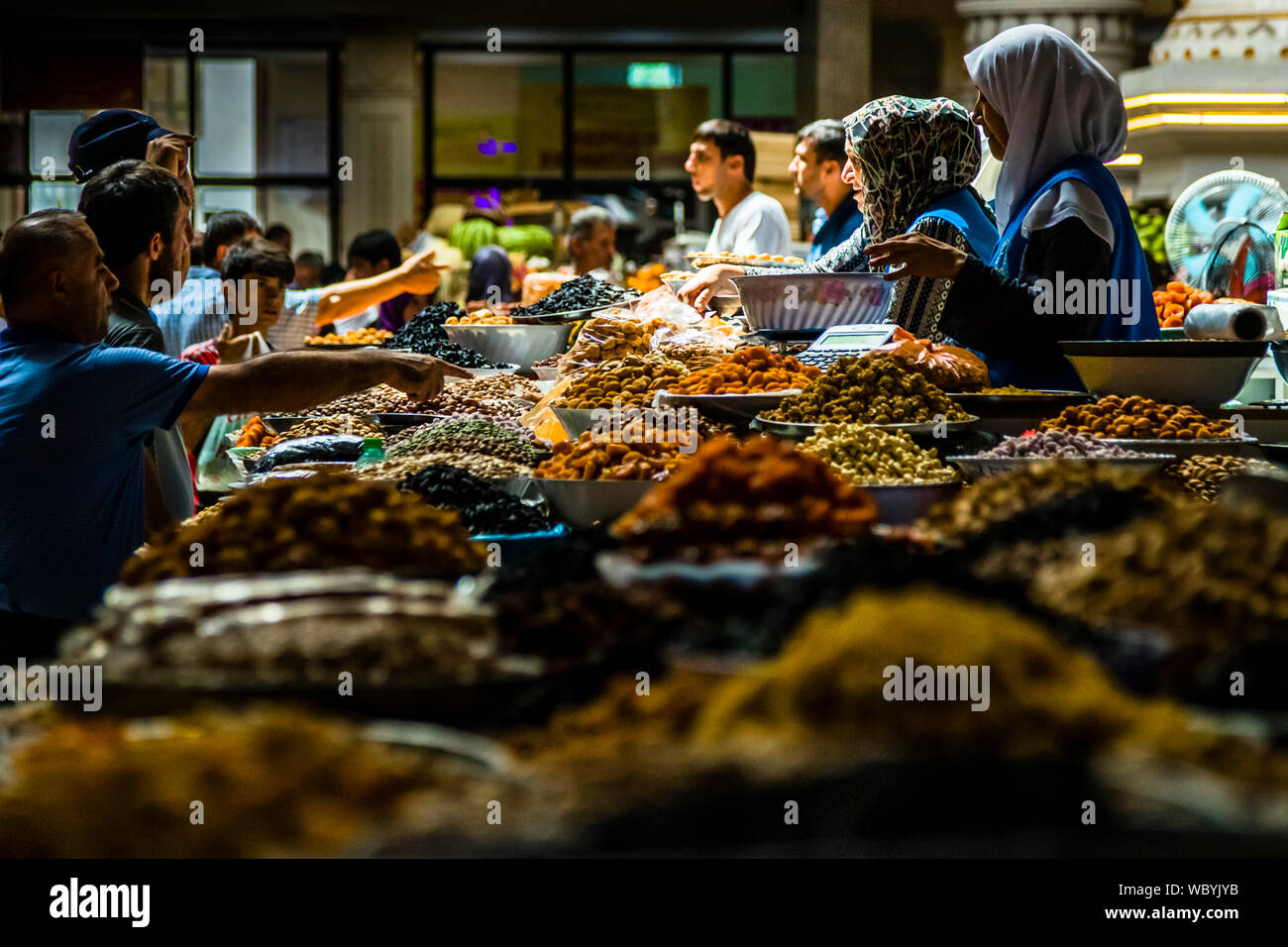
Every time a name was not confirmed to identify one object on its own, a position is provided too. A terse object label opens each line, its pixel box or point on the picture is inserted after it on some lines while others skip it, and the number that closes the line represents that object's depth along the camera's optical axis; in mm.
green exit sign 12930
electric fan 4648
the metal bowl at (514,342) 4188
